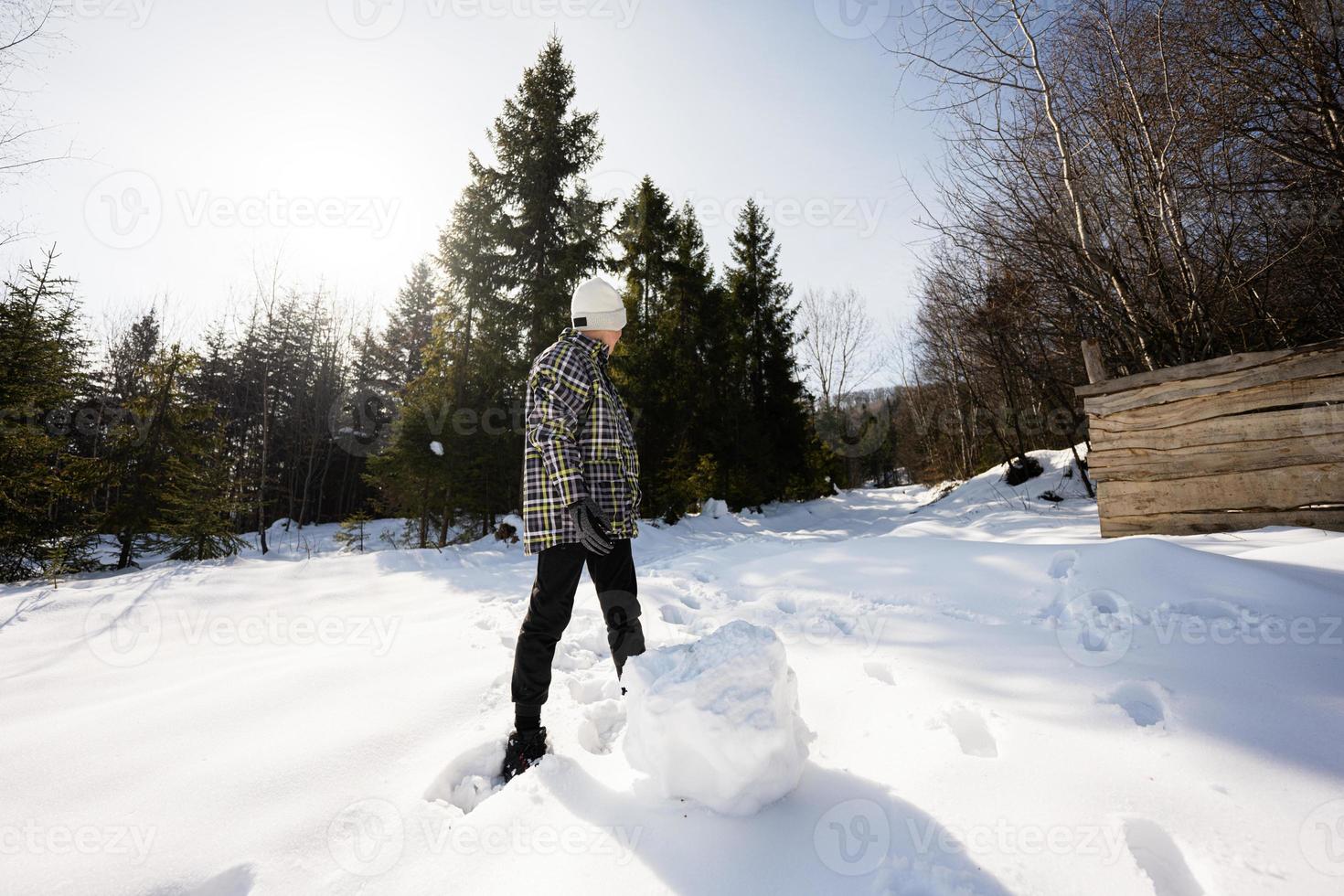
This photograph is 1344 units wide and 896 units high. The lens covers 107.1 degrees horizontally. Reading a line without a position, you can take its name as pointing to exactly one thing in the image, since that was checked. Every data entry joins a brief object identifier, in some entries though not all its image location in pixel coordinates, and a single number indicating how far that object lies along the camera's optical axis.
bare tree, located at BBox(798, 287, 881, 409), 26.91
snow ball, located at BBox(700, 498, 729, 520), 11.97
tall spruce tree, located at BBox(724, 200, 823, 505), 16.67
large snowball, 1.37
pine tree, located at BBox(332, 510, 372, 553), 11.72
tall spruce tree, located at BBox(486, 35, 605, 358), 10.76
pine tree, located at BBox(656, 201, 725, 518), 12.09
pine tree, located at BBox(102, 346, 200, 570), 9.91
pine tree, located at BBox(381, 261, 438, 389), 24.78
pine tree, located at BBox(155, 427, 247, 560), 9.12
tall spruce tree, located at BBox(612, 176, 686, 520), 11.94
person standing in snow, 2.01
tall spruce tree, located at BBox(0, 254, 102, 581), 7.36
